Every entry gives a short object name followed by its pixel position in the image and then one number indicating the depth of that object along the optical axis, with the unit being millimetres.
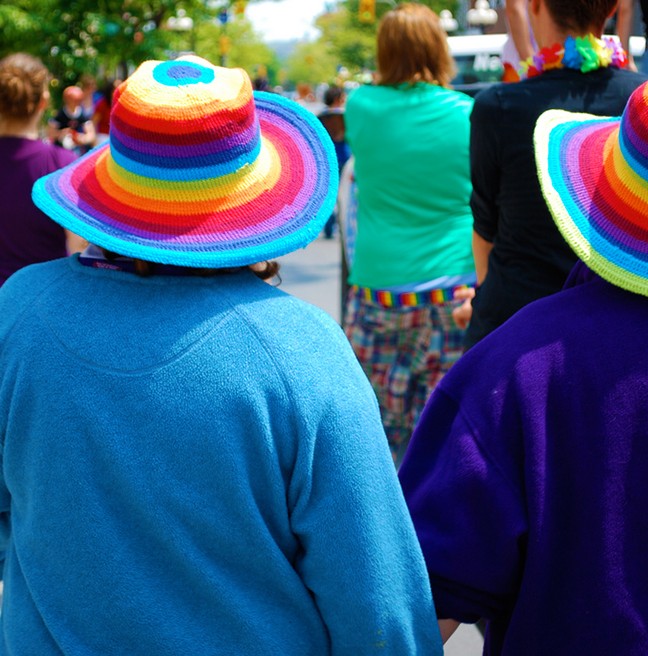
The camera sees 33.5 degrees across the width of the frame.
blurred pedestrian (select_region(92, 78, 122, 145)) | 11577
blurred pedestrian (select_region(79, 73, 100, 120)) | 13961
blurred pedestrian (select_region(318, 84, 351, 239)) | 11086
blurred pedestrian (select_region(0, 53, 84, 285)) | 3840
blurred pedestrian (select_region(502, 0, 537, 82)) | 3314
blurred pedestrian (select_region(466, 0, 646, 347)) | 2725
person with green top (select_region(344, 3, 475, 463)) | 3701
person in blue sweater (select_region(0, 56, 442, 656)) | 1473
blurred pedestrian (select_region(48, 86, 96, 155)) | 11271
